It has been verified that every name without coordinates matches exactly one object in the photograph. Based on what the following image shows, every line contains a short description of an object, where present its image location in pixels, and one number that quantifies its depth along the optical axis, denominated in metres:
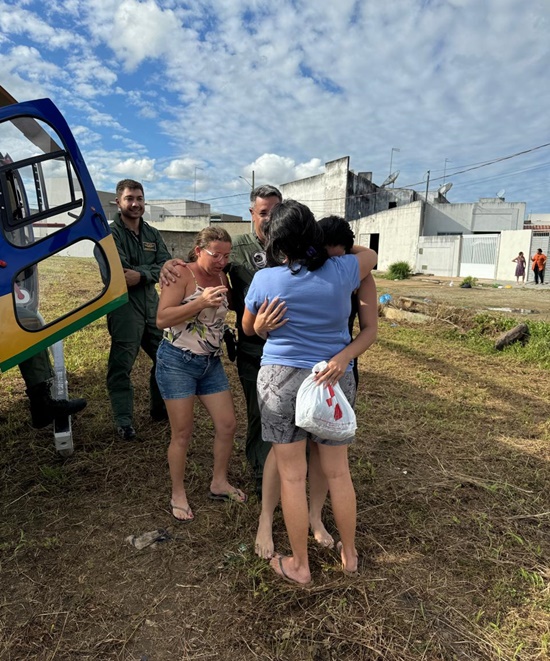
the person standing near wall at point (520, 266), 19.28
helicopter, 2.24
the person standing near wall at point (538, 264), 18.48
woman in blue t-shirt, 1.81
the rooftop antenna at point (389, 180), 35.66
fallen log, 6.98
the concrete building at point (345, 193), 30.69
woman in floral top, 2.33
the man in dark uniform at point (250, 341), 2.60
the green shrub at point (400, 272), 22.03
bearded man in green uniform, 3.44
